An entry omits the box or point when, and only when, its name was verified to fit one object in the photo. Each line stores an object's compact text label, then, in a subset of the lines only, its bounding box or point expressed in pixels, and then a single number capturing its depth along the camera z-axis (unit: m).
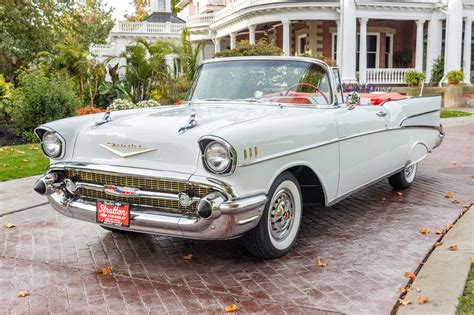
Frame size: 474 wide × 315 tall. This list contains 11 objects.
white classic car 3.68
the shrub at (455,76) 20.91
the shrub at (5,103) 12.59
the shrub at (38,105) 11.26
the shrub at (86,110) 12.23
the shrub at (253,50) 16.59
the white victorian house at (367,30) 22.45
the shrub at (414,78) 21.61
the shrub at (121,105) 12.82
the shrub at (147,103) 12.78
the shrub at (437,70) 23.14
